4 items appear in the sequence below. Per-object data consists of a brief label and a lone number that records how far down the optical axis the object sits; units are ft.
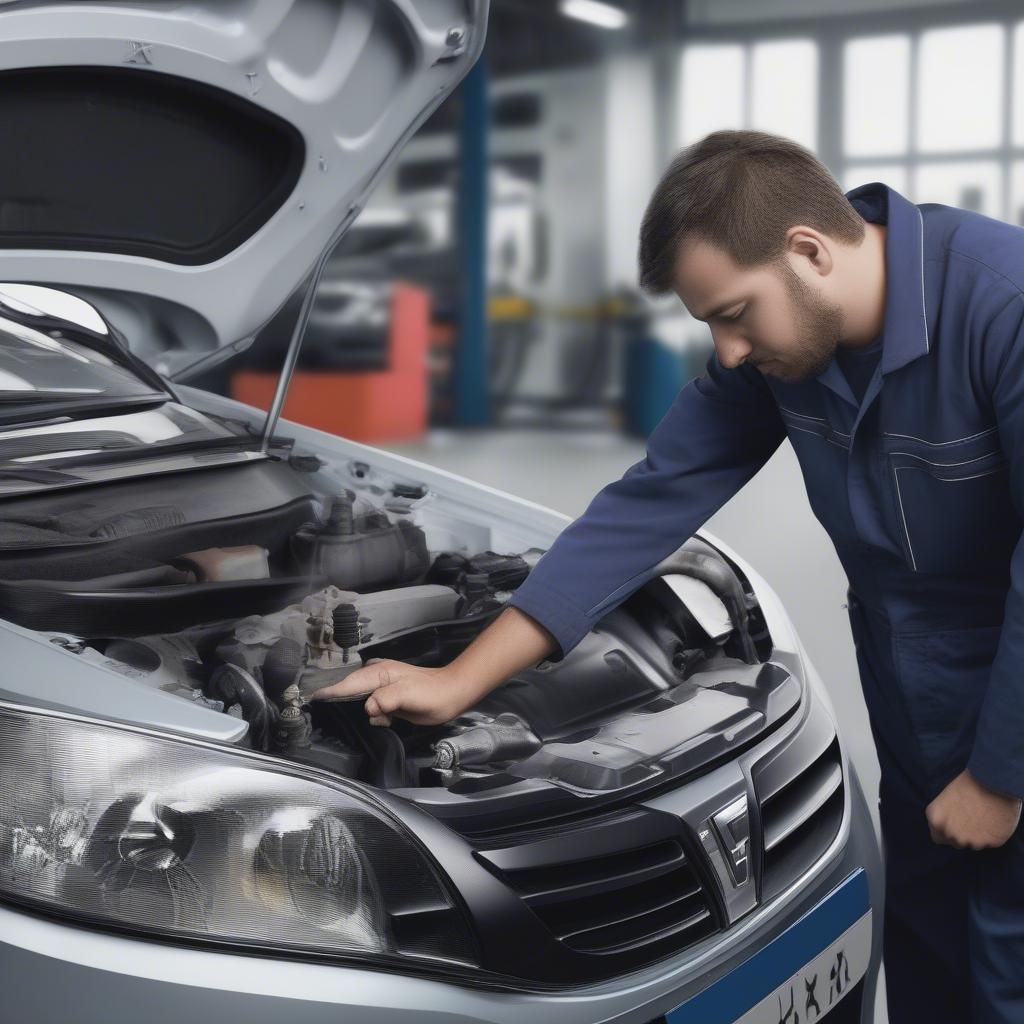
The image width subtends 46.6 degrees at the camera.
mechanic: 3.84
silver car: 3.17
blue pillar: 29.94
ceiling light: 32.50
